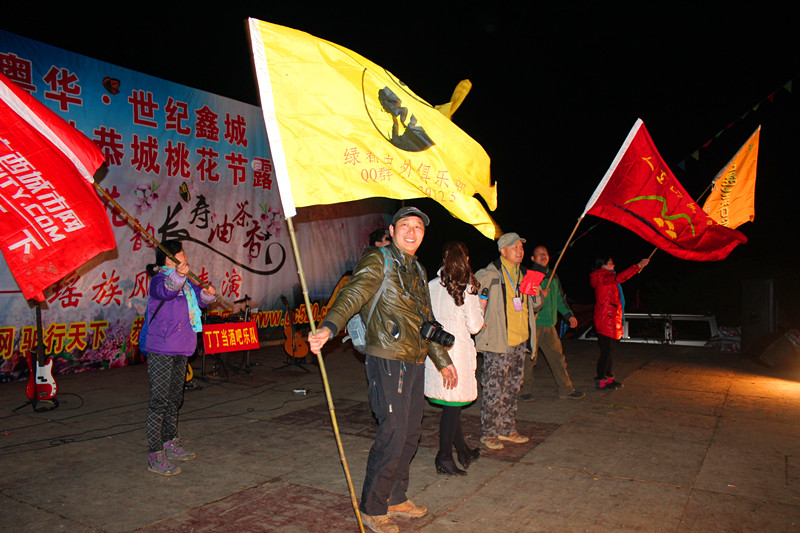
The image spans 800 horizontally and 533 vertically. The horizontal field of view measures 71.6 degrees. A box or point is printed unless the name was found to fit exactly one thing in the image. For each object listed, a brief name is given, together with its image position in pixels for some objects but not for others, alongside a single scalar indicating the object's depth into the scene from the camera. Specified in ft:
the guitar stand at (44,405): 22.63
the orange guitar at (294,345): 33.58
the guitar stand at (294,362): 33.71
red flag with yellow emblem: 19.15
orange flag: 23.27
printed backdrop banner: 28.91
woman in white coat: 15.03
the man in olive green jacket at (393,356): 11.92
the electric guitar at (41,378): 22.93
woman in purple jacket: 15.72
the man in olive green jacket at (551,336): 24.70
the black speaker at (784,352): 32.09
